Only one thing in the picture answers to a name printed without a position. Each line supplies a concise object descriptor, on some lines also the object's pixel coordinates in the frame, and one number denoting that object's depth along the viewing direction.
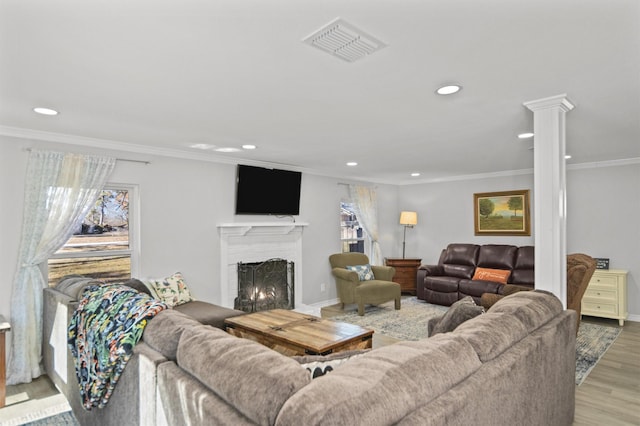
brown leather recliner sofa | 5.62
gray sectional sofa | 1.08
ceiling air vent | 1.65
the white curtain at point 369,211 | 6.73
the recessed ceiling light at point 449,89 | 2.36
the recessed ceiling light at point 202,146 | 4.06
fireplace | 4.91
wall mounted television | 5.05
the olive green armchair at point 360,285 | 5.54
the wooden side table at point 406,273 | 6.99
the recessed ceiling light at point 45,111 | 2.77
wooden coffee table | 2.90
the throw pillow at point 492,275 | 5.67
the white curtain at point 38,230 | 3.33
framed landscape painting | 6.25
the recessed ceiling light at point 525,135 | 3.65
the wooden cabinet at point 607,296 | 5.02
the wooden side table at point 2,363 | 2.83
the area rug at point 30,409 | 2.71
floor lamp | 7.33
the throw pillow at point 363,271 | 6.00
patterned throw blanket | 1.91
